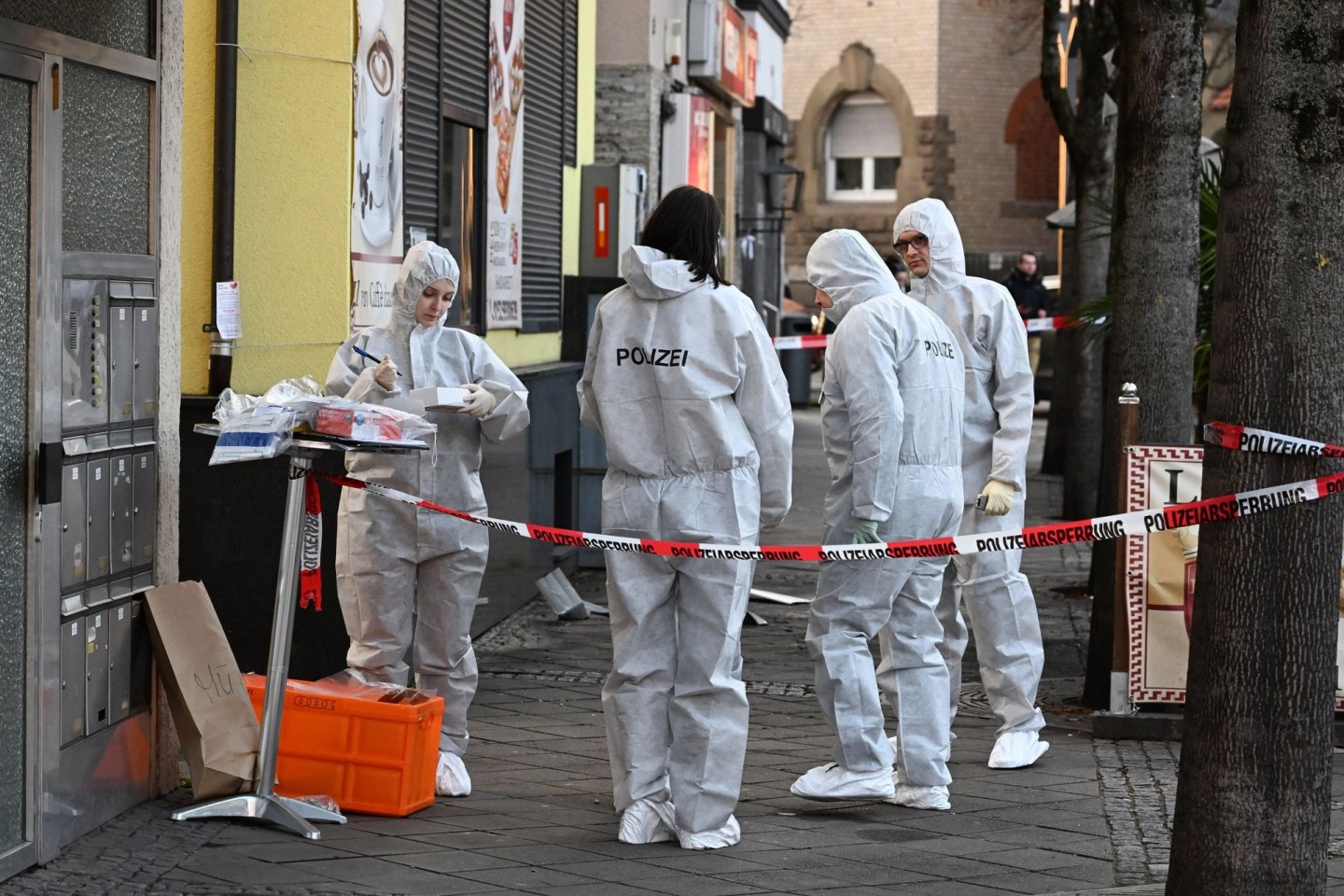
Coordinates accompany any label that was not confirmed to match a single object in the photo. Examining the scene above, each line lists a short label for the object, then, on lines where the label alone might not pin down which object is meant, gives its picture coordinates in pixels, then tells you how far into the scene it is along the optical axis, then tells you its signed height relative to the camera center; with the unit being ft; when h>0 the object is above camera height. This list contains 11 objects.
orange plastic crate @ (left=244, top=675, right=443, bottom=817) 39.96 -5.23
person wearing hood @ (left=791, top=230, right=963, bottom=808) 40.16 -2.72
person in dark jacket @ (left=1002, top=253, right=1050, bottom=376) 173.88 -1.61
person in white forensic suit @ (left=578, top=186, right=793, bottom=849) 37.55 -2.39
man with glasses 45.80 -2.35
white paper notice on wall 52.16 -1.02
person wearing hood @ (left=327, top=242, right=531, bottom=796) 42.42 -3.15
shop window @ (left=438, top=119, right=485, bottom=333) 68.13 +0.48
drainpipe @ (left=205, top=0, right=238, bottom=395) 53.21 +1.36
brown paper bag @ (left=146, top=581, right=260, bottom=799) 39.88 -4.74
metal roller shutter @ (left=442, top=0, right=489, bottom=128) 67.05 +3.17
